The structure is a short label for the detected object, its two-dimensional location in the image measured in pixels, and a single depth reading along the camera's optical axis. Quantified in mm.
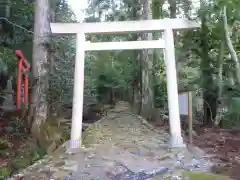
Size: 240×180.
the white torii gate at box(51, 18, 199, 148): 3874
